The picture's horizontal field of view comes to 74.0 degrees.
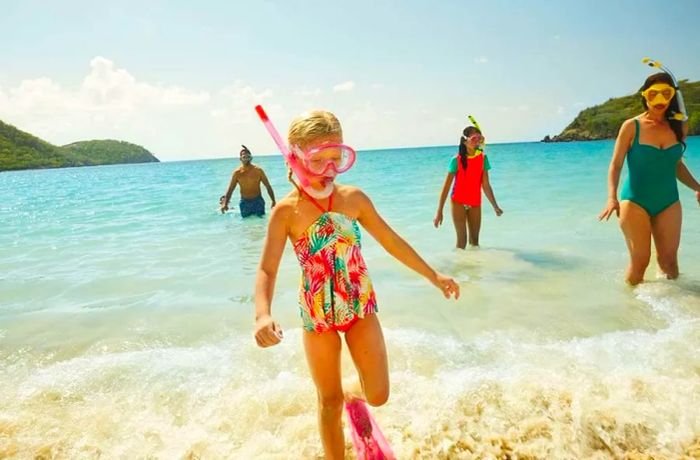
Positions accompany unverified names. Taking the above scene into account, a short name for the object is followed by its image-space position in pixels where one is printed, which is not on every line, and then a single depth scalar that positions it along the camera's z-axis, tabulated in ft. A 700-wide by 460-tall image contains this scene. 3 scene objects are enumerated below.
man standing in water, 39.45
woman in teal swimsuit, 15.94
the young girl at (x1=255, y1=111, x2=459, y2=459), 8.04
